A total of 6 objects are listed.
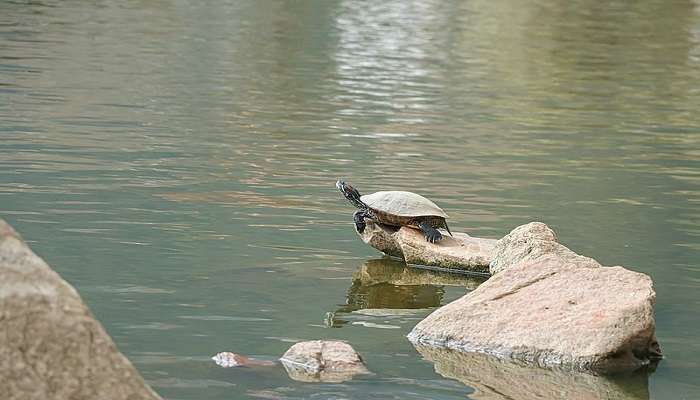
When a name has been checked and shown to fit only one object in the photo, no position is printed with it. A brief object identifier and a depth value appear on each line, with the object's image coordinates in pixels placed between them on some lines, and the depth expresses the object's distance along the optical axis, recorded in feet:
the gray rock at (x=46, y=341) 31.14
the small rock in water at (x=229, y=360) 52.13
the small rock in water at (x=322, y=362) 50.62
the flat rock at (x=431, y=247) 71.72
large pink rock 53.98
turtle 72.59
